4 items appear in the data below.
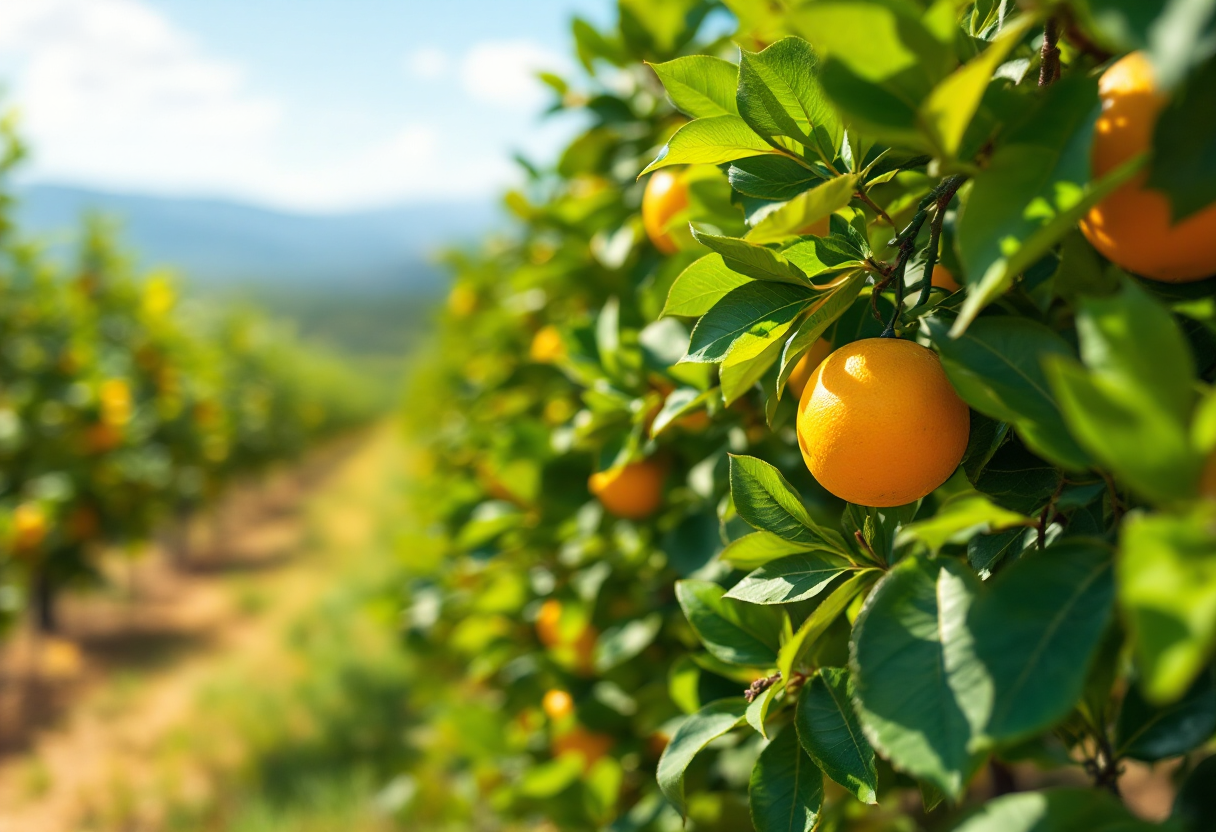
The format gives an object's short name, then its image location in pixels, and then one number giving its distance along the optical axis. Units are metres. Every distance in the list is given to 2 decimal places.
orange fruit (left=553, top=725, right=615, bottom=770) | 1.51
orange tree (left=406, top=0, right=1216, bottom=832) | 0.40
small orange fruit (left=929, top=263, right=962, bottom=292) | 0.74
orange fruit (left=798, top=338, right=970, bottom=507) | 0.56
